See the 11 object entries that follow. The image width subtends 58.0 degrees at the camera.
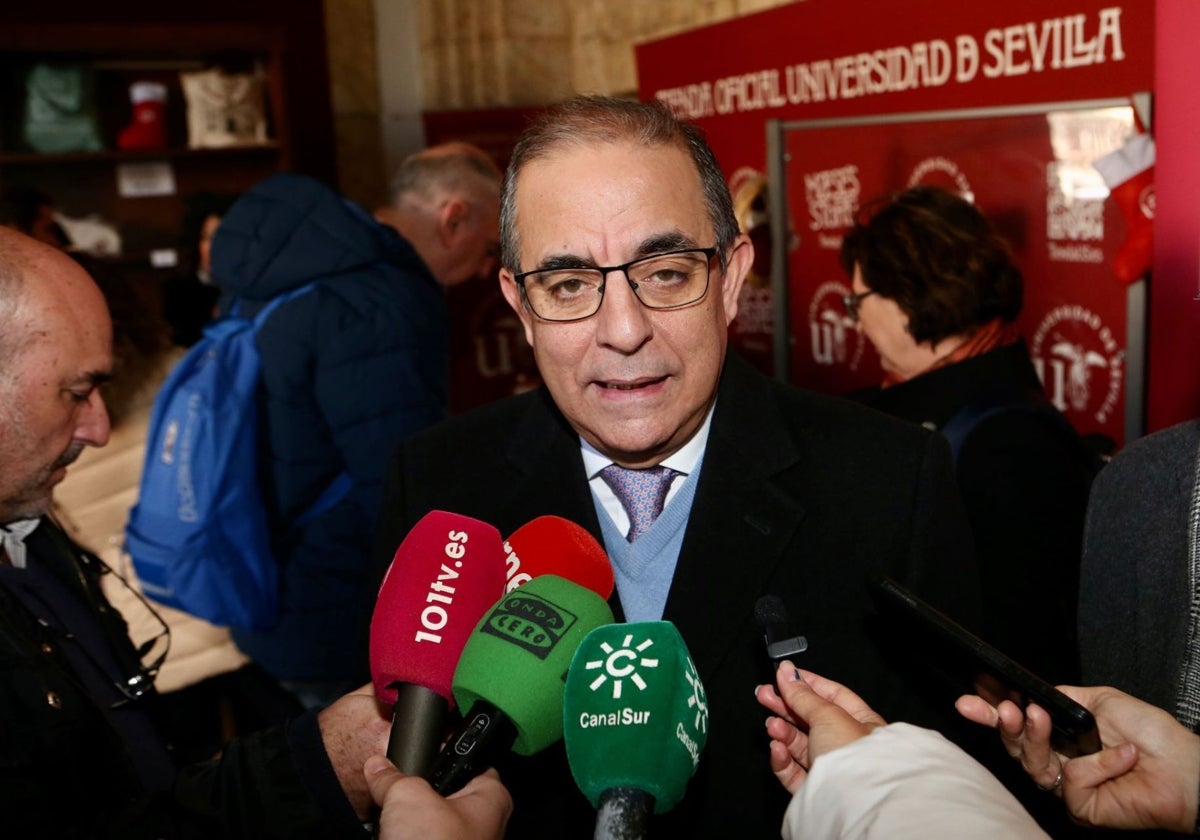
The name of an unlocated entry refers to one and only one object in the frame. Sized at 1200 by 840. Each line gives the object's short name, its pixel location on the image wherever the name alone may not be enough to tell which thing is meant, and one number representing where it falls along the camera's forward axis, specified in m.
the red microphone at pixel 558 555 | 1.21
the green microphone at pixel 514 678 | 0.98
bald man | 1.25
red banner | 2.34
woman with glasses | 1.94
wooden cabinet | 4.86
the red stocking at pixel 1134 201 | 2.14
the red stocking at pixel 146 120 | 5.13
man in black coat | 1.34
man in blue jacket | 2.46
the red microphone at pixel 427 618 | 1.01
